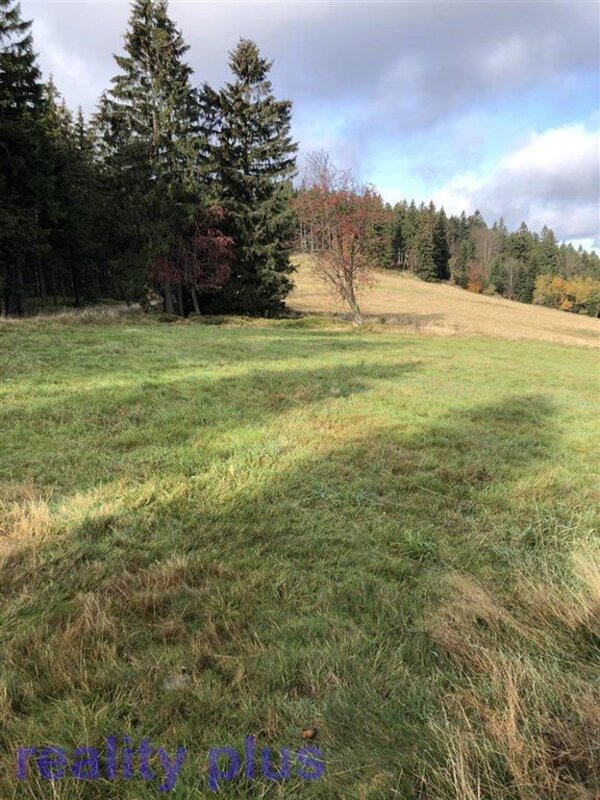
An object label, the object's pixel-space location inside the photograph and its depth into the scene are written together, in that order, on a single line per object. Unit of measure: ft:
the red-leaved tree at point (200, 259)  86.12
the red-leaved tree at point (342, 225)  93.66
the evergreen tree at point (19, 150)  69.62
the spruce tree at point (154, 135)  82.94
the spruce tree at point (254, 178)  91.61
